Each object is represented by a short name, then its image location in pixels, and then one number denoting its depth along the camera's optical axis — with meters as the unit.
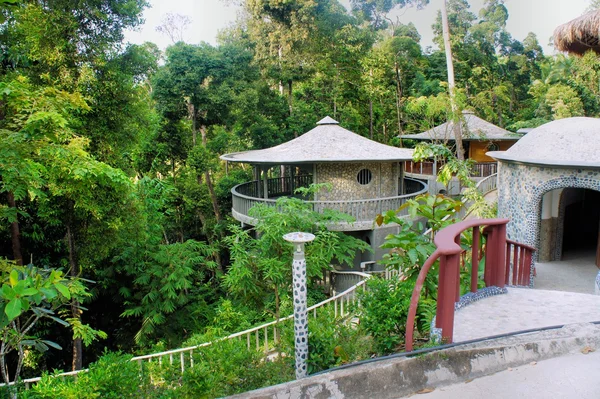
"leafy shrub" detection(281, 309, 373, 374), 5.20
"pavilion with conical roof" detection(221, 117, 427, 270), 14.63
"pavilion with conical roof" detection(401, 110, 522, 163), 23.70
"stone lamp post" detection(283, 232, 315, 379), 5.12
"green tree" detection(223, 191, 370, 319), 9.07
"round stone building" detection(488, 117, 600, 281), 9.35
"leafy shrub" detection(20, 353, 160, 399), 4.19
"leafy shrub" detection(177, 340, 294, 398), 4.46
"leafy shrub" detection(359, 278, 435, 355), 5.32
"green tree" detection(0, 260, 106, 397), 3.25
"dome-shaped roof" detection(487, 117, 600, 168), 9.27
